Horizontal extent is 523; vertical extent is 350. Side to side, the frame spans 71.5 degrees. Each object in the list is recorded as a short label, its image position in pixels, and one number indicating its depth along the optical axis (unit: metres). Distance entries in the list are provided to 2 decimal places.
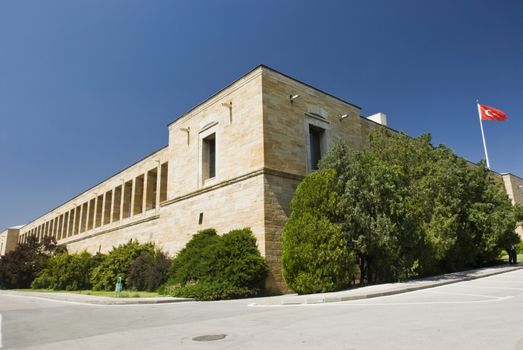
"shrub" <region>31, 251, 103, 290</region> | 22.92
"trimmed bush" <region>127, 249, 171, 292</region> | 16.81
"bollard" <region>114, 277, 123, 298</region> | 14.46
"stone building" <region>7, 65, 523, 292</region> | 14.73
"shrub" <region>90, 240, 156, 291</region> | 19.55
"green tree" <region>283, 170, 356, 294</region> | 11.97
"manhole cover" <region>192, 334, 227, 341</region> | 5.44
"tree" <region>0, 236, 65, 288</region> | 29.52
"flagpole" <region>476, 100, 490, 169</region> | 27.97
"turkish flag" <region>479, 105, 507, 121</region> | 27.69
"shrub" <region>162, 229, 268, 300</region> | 12.66
